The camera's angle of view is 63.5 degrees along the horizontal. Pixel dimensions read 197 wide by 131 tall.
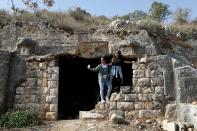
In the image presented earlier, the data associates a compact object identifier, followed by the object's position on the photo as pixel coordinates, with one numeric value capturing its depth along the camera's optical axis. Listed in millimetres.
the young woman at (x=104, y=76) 4638
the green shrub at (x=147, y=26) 6848
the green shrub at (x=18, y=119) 4237
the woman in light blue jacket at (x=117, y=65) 4656
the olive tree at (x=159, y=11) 9070
